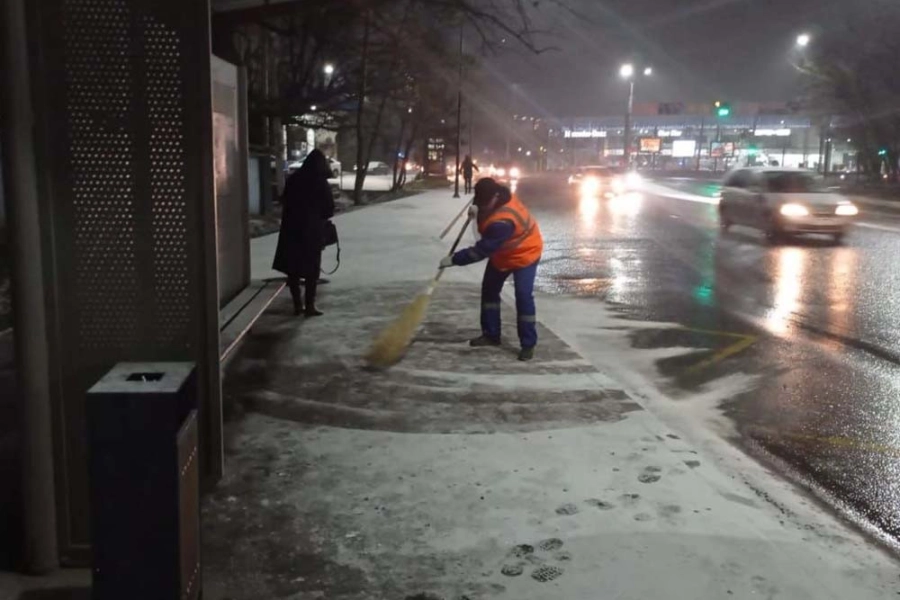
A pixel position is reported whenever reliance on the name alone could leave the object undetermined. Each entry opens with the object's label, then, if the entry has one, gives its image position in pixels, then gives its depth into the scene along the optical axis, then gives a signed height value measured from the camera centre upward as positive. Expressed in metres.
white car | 18.94 -0.80
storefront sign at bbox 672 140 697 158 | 124.00 +2.50
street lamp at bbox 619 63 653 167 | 62.88 +6.64
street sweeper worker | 7.80 -0.72
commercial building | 112.62 +4.03
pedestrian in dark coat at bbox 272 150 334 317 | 9.41 -0.59
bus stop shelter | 3.58 -0.22
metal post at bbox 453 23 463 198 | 34.97 +2.10
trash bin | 2.94 -1.09
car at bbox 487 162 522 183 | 61.76 -0.56
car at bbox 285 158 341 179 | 39.12 -0.13
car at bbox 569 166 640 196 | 41.12 -0.71
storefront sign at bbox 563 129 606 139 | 140.23 +5.24
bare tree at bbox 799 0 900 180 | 43.75 +4.71
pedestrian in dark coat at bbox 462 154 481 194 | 41.09 -0.15
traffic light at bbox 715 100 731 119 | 50.34 +3.36
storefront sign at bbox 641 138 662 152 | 119.75 +3.06
